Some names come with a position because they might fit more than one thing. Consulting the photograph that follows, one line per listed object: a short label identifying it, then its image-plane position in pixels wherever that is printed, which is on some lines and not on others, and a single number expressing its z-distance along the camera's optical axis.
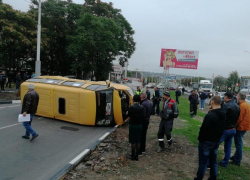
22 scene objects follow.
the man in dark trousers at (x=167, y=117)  5.98
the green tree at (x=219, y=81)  82.00
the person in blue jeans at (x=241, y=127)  5.29
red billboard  24.11
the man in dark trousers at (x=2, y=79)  16.84
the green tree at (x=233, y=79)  67.45
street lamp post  15.63
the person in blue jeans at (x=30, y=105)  6.35
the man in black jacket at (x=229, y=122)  4.96
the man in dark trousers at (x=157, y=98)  12.49
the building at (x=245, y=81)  72.45
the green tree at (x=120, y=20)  29.40
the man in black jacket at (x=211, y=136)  4.01
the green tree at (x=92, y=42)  22.59
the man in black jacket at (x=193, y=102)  13.06
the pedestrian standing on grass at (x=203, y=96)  16.70
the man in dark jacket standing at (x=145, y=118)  5.89
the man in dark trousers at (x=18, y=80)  16.77
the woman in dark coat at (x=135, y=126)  5.37
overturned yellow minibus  8.59
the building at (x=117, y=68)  45.47
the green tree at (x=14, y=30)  16.85
